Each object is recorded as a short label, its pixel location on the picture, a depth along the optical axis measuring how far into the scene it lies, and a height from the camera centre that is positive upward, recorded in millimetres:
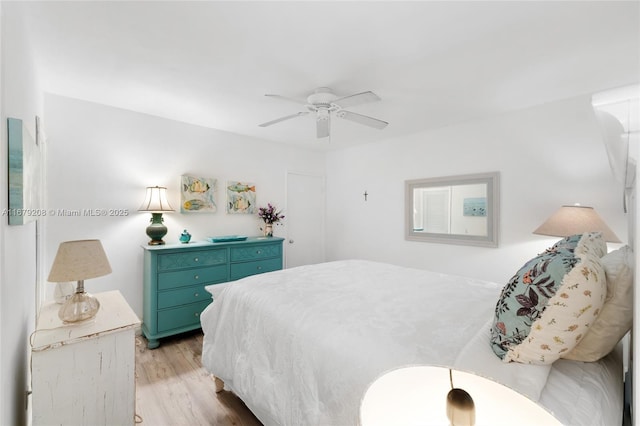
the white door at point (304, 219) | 4466 -139
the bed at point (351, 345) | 916 -575
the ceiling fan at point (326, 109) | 2329 +884
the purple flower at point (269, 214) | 3917 -40
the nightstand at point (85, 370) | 1274 -787
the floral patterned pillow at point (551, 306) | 823 -301
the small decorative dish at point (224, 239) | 3317 -334
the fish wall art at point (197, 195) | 3281 +208
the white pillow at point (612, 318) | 855 -339
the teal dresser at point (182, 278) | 2777 -727
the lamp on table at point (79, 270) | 1339 -289
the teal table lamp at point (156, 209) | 2938 +28
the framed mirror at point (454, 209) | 3090 +20
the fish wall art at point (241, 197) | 3742 +195
